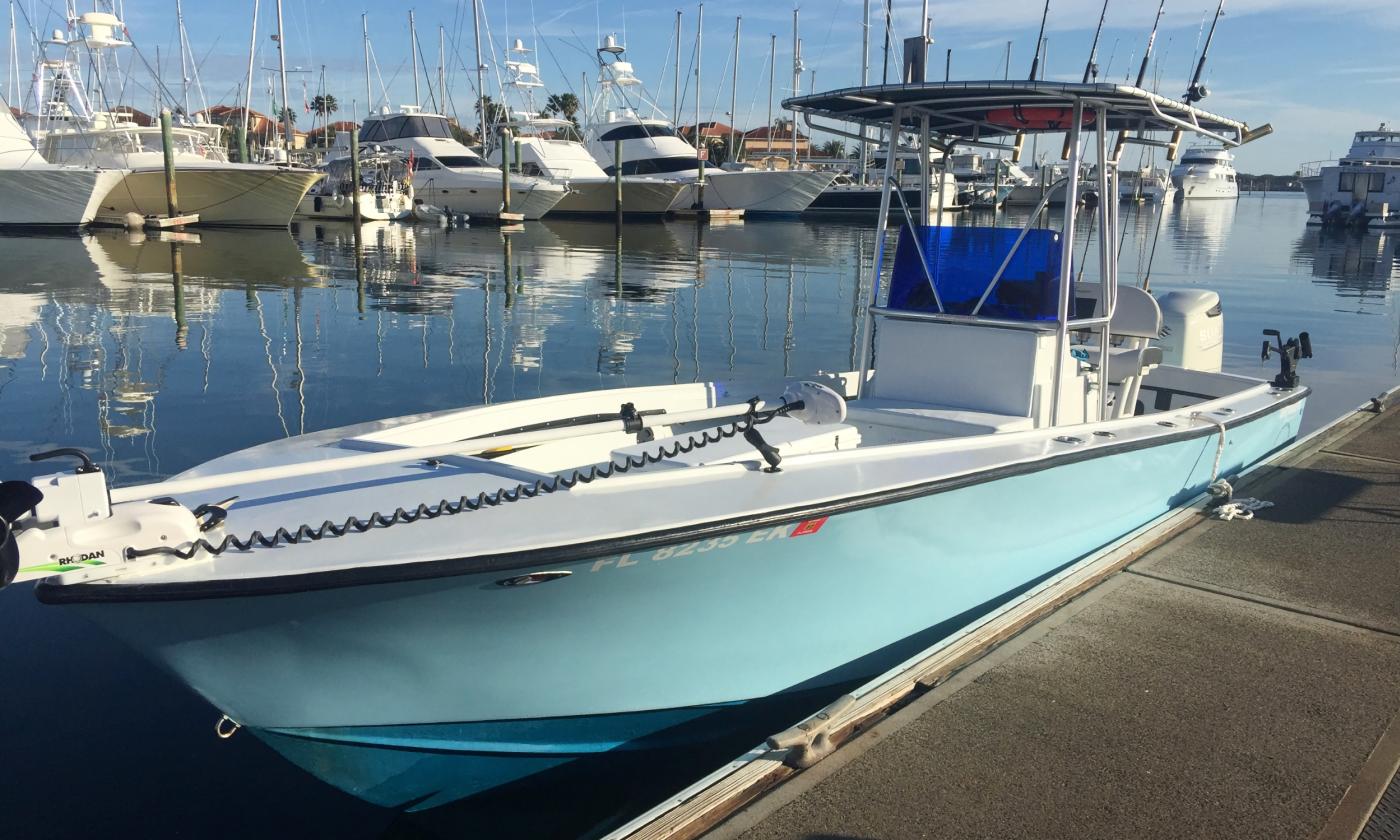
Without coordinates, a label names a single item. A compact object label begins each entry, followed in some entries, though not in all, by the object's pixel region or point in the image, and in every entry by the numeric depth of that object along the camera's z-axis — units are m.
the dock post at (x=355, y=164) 36.34
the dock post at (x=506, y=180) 40.88
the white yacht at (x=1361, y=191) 53.75
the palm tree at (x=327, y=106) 87.44
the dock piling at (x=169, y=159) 32.53
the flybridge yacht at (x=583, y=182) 46.66
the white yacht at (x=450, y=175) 44.16
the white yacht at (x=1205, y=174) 90.94
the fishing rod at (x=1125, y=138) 6.25
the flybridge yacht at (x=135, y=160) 36.53
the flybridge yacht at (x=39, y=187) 33.41
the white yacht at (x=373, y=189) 43.94
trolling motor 2.85
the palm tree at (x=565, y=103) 83.69
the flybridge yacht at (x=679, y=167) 49.84
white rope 6.13
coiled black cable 3.39
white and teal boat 3.39
